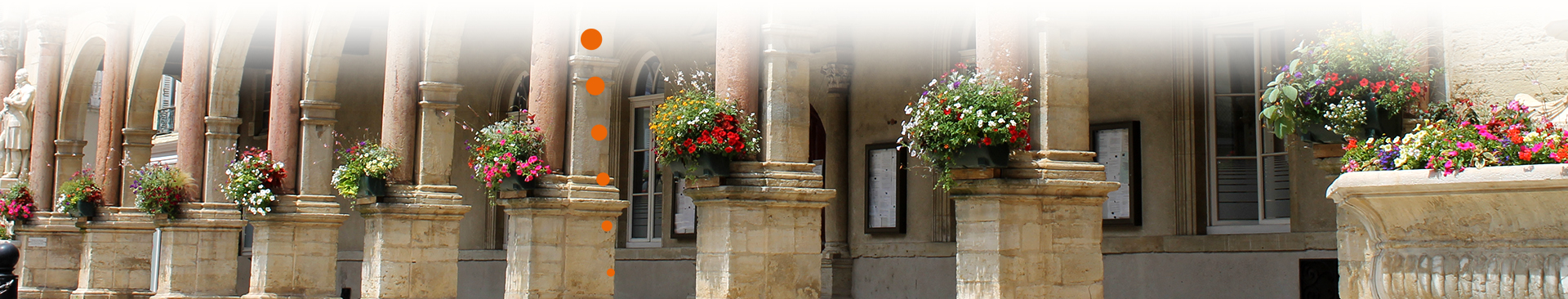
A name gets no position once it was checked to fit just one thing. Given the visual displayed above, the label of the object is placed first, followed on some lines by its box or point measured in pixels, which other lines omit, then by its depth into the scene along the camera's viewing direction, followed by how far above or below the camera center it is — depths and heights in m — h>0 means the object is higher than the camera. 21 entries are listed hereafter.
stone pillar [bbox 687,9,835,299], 8.71 +0.10
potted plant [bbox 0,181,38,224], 18.33 +0.15
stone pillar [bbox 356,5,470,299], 11.77 +0.13
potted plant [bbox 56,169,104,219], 17.12 +0.23
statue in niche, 18.81 +1.21
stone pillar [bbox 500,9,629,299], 10.44 +0.06
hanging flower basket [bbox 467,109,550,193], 10.41 +0.47
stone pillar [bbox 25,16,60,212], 18.64 +1.35
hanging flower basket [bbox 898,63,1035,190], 7.54 +0.55
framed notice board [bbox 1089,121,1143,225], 11.37 +0.49
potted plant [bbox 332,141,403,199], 11.78 +0.40
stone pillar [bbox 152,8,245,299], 15.10 -0.11
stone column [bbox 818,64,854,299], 13.52 -0.06
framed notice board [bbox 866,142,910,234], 13.12 +0.35
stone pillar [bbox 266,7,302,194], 13.52 +1.20
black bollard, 7.76 -0.29
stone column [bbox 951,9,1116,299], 7.62 +0.14
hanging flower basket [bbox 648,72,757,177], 8.74 +0.54
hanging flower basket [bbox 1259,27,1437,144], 6.28 +0.64
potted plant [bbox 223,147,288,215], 13.45 +0.36
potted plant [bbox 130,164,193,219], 15.12 +0.29
